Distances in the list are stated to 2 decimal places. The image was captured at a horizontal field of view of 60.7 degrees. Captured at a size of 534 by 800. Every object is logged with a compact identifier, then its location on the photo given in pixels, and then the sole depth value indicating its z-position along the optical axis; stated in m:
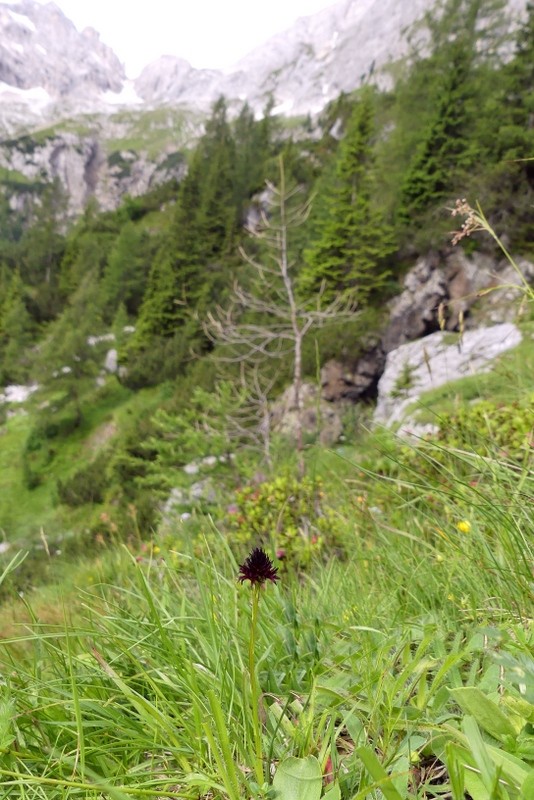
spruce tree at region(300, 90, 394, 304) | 18.67
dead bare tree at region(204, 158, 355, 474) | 6.30
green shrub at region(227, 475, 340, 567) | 3.65
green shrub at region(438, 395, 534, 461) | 3.04
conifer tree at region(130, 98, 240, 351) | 29.25
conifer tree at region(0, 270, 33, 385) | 35.69
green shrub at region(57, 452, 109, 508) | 18.81
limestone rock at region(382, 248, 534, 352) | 17.00
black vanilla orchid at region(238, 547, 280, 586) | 0.73
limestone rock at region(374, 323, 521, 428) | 9.76
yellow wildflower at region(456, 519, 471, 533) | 1.52
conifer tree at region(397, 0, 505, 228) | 18.36
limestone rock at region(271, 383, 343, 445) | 13.66
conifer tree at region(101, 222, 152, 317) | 35.69
